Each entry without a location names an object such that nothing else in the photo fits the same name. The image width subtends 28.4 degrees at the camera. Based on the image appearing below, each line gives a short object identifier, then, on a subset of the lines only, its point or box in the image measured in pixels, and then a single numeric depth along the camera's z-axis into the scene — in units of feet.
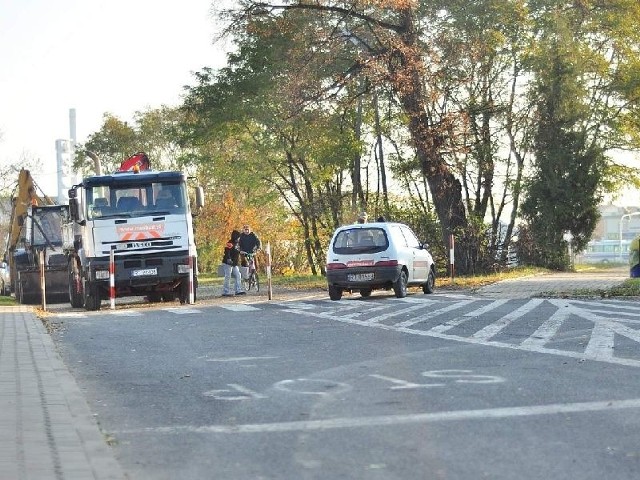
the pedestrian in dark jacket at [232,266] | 106.73
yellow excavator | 110.11
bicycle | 109.91
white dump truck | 86.99
